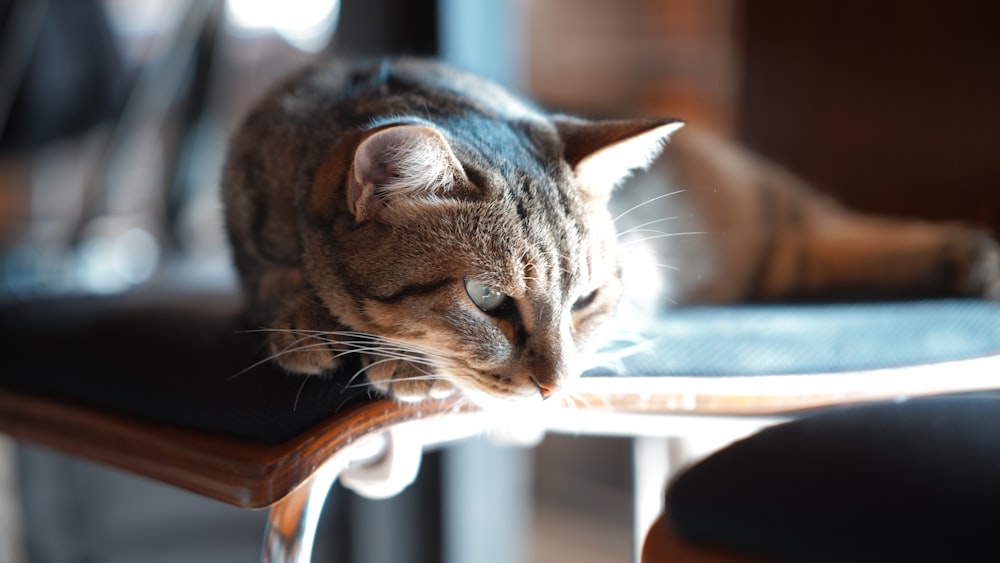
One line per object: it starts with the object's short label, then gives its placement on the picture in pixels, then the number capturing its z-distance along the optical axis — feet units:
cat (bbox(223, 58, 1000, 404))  2.22
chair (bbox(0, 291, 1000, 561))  2.05
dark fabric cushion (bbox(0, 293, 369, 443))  2.10
